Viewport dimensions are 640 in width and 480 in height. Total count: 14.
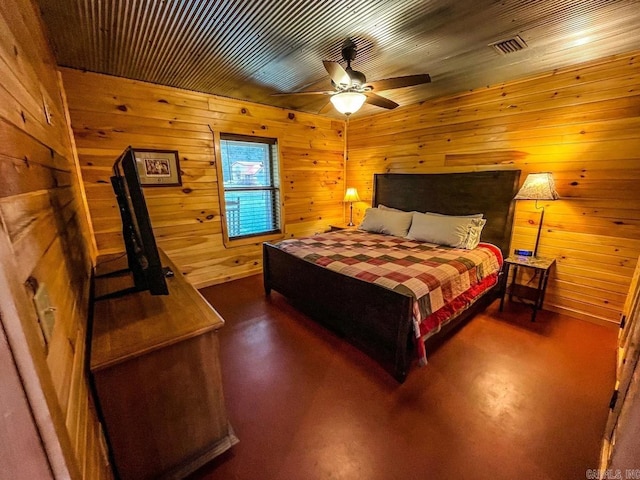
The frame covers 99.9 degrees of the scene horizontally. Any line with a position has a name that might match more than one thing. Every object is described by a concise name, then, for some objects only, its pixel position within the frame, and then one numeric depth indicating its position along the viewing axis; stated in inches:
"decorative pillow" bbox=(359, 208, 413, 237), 133.2
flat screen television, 45.6
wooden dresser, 41.7
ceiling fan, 79.3
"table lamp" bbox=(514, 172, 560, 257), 94.9
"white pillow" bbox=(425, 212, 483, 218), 118.1
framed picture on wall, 111.8
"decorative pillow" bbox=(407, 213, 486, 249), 110.3
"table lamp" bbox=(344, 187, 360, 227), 165.0
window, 141.5
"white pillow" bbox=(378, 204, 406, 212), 146.2
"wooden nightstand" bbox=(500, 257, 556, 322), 101.4
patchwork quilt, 76.2
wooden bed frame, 73.0
